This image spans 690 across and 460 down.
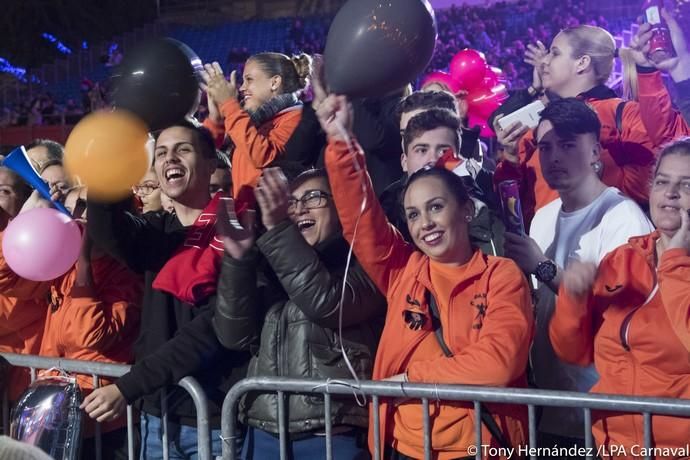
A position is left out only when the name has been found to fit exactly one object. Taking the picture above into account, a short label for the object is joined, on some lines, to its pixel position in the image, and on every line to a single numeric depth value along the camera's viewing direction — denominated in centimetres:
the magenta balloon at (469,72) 484
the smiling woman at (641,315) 224
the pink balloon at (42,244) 300
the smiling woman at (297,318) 261
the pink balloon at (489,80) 487
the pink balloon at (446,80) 457
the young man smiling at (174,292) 281
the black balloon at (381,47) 255
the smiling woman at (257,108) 366
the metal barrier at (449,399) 211
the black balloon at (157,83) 303
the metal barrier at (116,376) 269
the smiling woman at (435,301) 236
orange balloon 285
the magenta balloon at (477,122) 479
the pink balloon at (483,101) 479
